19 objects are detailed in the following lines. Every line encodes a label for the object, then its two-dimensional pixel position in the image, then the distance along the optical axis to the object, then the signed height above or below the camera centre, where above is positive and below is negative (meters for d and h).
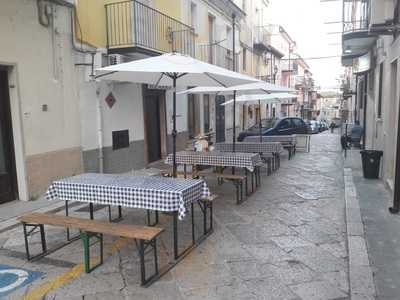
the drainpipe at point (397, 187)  5.94 -1.32
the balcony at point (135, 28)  9.44 +2.18
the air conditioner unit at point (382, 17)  6.94 +1.67
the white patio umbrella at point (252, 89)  8.74 +0.42
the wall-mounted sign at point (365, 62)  11.70 +1.32
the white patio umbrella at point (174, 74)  4.95 +0.53
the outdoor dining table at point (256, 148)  9.95 -1.10
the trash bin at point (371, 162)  8.56 -1.34
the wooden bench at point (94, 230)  3.79 -1.27
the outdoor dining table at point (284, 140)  12.86 -1.19
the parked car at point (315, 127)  34.42 -2.08
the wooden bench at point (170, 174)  7.58 -1.34
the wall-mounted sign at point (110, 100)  9.52 +0.23
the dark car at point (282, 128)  16.36 -0.99
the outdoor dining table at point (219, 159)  7.34 -1.06
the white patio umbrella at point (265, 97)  12.23 +0.30
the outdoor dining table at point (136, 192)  4.21 -0.99
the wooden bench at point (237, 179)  6.98 -1.37
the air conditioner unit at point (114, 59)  9.34 +1.25
